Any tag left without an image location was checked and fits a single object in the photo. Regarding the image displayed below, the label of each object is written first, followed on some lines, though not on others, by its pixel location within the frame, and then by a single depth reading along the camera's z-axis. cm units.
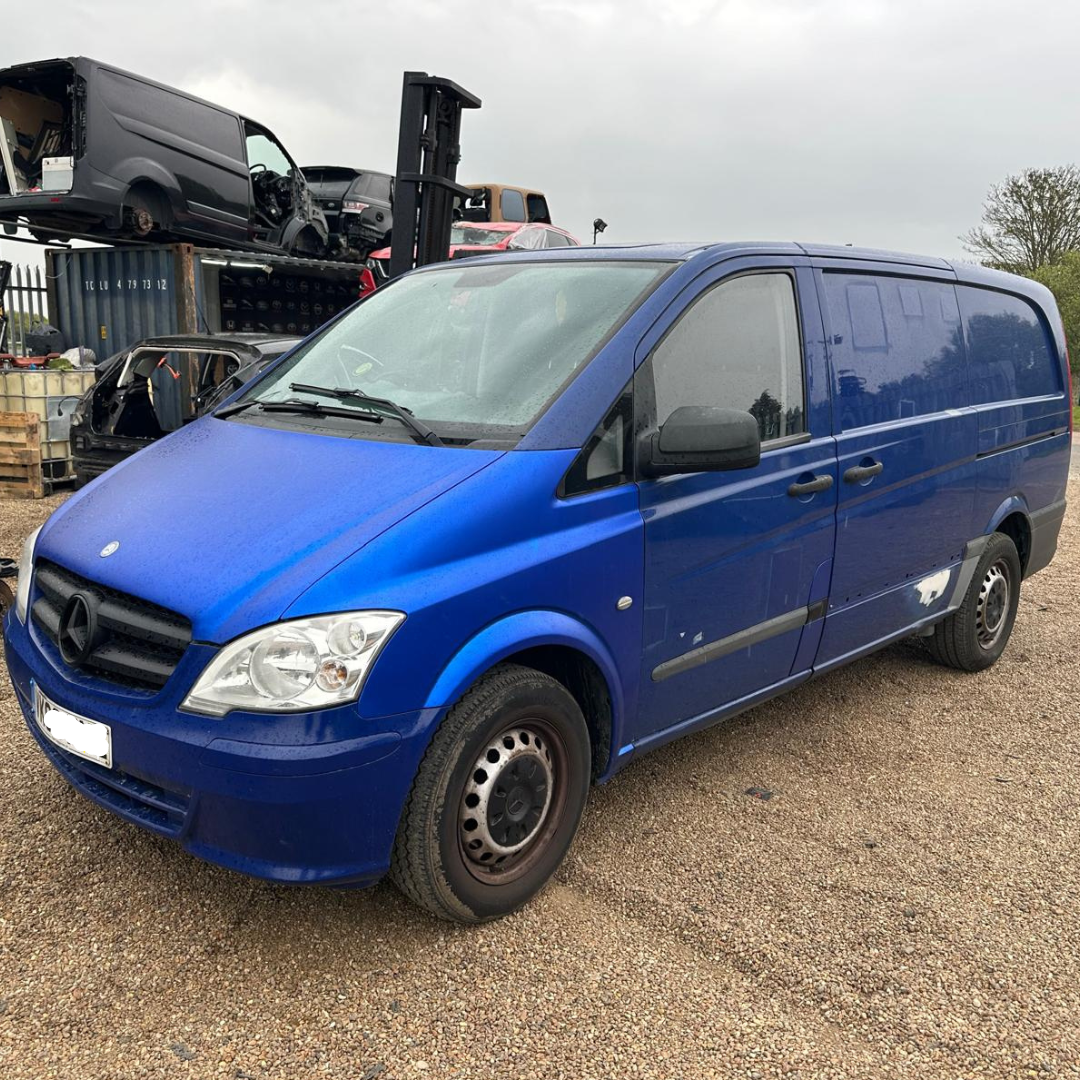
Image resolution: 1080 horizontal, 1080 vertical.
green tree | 2748
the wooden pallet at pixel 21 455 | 885
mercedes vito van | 232
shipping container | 1107
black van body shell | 988
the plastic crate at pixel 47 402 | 906
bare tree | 3039
